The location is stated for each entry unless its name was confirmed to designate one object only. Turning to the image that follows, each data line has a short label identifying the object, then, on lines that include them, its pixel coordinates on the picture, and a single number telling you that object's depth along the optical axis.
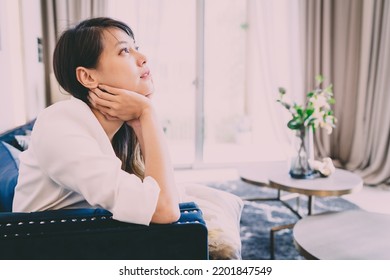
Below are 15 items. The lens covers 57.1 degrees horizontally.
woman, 0.69
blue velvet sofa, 0.69
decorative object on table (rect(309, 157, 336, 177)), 1.93
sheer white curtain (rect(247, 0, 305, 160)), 3.68
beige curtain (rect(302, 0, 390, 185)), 3.01
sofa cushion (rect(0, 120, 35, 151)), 1.40
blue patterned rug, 1.79
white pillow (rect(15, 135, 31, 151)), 1.42
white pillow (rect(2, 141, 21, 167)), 1.14
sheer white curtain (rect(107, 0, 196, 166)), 3.39
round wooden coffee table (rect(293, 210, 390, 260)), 1.12
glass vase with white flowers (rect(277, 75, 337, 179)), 1.86
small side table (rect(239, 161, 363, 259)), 1.72
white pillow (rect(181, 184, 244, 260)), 0.99
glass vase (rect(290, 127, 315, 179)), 1.91
